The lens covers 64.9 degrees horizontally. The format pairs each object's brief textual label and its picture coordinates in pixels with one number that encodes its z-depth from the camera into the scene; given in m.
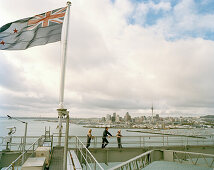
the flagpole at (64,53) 12.92
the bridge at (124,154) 12.39
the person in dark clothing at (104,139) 14.54
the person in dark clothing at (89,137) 14.70
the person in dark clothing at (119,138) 15.20
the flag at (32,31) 10.97
